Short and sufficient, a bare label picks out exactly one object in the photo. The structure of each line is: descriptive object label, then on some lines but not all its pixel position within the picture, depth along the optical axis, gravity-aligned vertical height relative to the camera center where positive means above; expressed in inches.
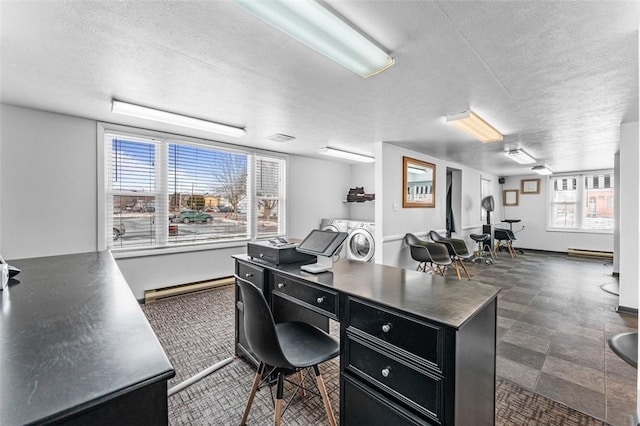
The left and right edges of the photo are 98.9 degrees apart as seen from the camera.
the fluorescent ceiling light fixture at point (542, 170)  263.8 +43.4
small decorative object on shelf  253.9 +15.5
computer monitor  73.3 -9.5
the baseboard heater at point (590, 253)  279.2 -41.5
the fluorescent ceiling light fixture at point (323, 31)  50.4 +37.7
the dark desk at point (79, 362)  24.5 -16.8
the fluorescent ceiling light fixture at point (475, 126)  117.6 +40.5
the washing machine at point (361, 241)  193.8 -21.7
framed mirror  194.4 +22.4
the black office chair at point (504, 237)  293.7 -25.7
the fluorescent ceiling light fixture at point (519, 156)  193.1 +43.0
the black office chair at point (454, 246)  205.9 -26.0
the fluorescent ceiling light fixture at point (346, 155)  198.8 +44.5
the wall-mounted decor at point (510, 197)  346.0 +20.6
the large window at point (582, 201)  284.5 +13.1
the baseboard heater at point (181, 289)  149.3 -45.6
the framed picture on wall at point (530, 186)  327.9 +33.1
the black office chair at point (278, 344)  54.4 -31.0
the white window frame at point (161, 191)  136.3 +11.6
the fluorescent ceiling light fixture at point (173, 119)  108.6 +41.2
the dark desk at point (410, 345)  45.1 -24.3
